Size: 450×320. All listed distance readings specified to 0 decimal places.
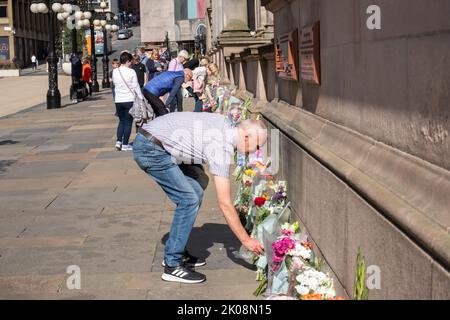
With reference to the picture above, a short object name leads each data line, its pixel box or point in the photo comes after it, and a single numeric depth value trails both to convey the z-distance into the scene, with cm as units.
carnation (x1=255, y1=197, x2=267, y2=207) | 686
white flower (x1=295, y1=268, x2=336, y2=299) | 448
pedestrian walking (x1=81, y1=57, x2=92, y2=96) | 3253
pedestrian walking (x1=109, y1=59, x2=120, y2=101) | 1585
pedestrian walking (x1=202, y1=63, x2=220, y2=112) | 1903
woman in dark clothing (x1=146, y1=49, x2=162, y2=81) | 2320
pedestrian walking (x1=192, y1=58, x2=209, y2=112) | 1884
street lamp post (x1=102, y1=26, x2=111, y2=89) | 4083
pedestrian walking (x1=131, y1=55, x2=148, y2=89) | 2033
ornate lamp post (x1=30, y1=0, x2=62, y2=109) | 2681
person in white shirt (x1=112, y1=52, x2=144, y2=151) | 1382
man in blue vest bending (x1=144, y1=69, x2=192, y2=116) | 994
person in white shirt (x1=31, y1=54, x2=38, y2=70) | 8388
